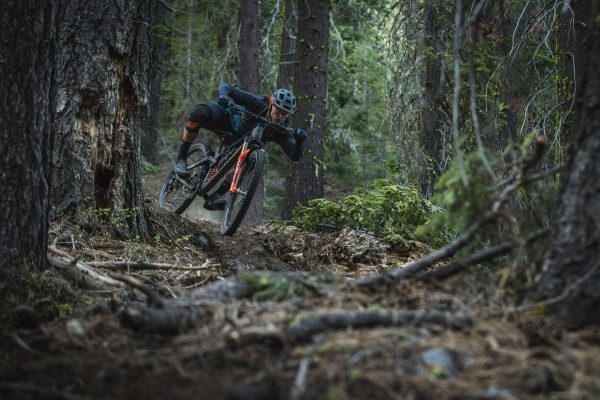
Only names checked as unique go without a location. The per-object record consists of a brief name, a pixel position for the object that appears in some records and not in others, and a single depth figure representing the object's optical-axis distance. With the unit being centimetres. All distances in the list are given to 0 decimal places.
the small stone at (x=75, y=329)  306
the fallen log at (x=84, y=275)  425
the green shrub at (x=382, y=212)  867
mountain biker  900
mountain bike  872
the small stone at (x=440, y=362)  246
